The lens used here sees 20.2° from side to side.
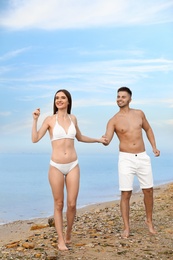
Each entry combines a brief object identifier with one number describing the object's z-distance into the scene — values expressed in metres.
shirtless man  8.19
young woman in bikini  7.18
